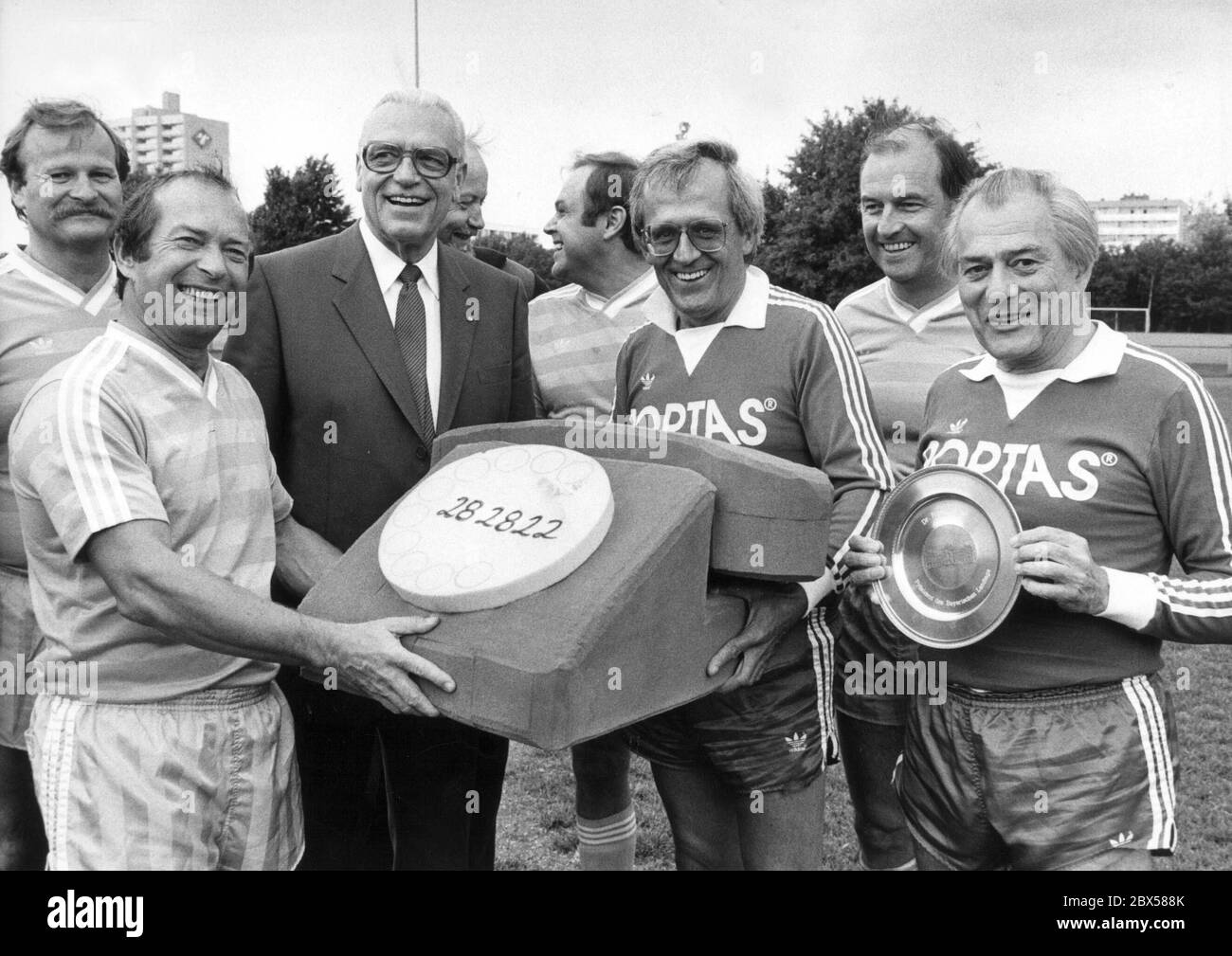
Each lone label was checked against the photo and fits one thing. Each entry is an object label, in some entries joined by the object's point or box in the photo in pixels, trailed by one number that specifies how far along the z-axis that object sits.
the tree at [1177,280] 19.91
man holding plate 2.01
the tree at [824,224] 24.53
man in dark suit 2.73
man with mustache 2.81
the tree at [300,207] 29.31
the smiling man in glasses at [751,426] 2.44
